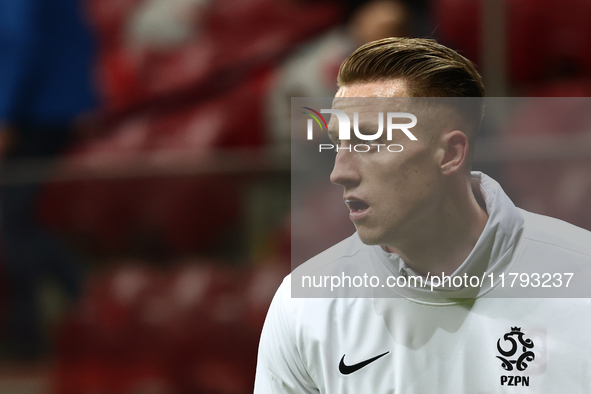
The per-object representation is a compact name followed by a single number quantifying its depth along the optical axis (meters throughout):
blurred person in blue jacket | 15.31
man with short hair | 8.23
